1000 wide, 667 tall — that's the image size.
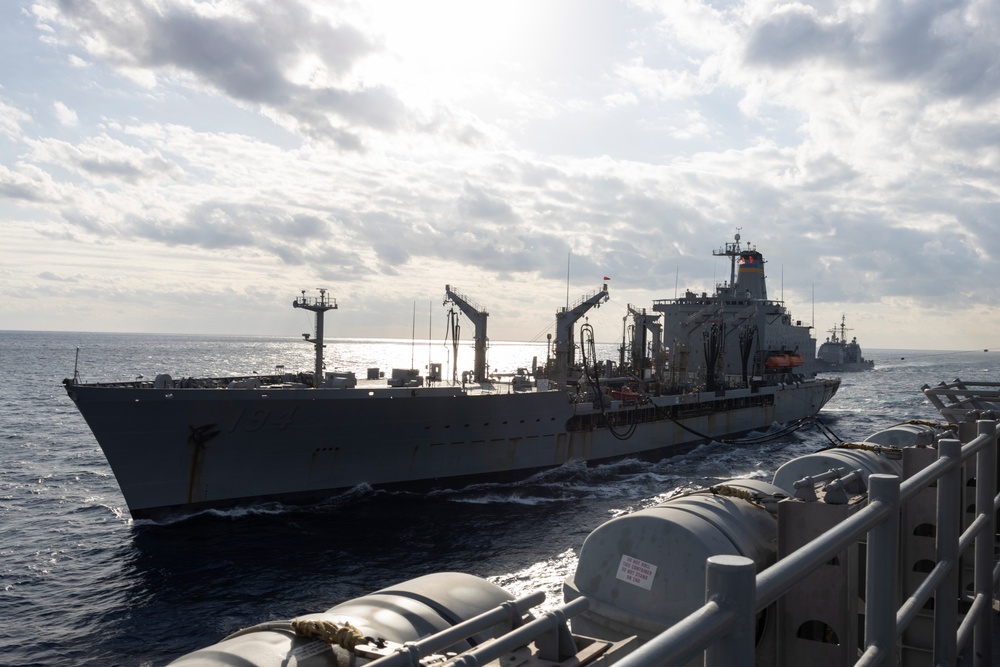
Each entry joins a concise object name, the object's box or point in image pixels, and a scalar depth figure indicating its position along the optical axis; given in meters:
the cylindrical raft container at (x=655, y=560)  5.56
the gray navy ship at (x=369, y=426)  21.81
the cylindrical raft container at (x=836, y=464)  8.30
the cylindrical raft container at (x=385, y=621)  3.66
